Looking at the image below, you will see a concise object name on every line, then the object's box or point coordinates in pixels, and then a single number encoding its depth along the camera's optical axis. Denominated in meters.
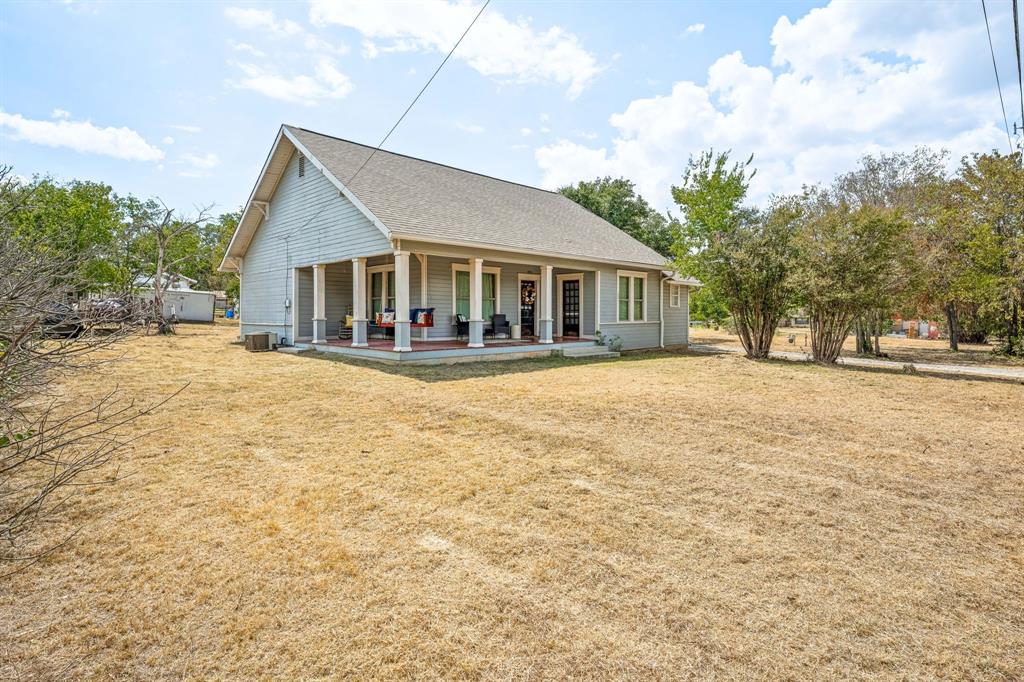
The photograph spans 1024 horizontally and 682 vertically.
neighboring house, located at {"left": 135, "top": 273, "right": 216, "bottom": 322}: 29.59
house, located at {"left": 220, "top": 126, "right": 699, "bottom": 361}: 12.38
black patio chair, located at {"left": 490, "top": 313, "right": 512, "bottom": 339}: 14.73
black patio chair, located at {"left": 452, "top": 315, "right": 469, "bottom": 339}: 14.62
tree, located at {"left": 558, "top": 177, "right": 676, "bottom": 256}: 34.34
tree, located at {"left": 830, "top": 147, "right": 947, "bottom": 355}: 13.18
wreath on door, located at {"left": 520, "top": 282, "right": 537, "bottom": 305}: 16.81
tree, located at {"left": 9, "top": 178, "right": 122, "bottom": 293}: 21.66
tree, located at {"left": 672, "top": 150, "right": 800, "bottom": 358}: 13.42
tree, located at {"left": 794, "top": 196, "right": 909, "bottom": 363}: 11.88
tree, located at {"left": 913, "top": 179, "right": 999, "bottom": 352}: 15.94
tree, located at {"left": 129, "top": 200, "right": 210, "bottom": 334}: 21.72
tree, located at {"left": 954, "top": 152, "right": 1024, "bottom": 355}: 14.98
